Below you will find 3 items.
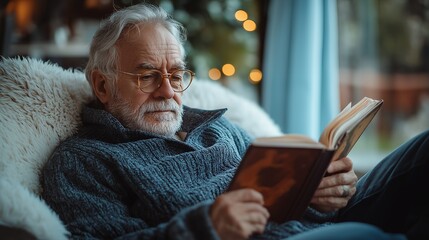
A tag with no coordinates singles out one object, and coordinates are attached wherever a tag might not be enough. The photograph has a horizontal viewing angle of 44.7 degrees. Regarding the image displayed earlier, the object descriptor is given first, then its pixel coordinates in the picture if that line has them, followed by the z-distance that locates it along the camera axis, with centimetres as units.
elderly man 112
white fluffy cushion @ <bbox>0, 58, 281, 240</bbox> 117
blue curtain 271
